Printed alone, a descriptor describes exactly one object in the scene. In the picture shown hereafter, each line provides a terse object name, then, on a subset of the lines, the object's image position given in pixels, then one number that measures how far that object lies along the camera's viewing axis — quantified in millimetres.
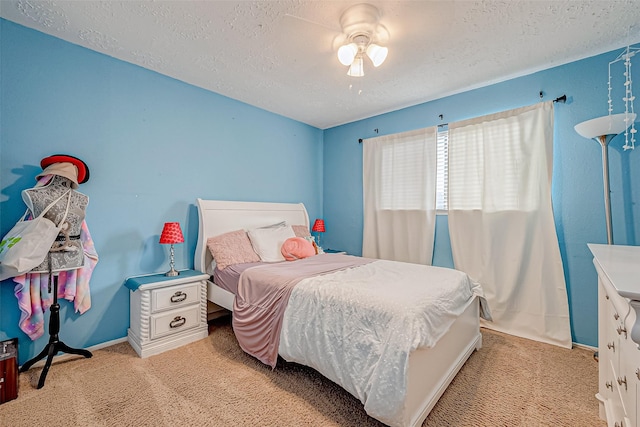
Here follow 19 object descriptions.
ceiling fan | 1824
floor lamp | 2053
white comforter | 1398
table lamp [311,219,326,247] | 3998
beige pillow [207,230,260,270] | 2750
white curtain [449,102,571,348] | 2559
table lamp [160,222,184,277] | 2518
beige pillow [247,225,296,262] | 2973
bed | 1389
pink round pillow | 3049
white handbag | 1747
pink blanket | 2059
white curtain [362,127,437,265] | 3326
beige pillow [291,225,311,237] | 3605
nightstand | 2307
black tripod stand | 1968
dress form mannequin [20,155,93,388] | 1929
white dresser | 825
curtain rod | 2517
